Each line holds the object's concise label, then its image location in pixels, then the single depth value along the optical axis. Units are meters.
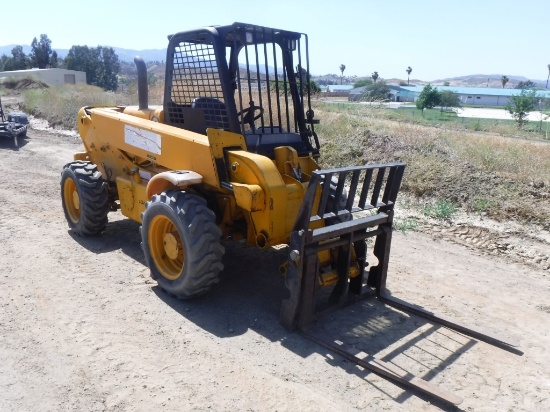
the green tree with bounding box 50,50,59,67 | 66.44
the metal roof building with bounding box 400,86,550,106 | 93.99
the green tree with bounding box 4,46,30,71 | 68.00
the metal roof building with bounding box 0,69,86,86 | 50.97
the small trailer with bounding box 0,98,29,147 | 13.34
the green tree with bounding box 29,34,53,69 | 65.94
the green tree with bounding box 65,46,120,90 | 59.59
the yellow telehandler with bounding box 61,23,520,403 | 4.20
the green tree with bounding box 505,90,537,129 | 37.62
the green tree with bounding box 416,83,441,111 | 55.56
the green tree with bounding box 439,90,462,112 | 56.20
